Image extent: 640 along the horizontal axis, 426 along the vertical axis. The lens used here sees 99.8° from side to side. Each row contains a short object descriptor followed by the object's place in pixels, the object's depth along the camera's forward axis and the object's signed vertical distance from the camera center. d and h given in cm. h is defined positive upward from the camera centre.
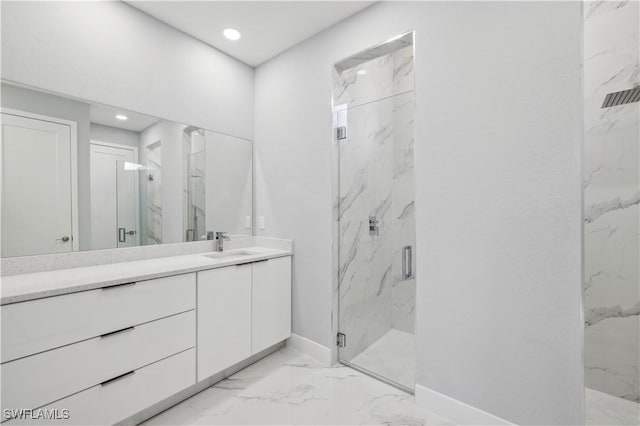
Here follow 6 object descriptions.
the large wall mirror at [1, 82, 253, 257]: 154 +26
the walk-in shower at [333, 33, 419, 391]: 218 +4
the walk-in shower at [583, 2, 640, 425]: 115 +0
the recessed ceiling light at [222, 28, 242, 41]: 221 +149
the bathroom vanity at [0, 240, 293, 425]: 117 -66
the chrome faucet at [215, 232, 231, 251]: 241 -24
